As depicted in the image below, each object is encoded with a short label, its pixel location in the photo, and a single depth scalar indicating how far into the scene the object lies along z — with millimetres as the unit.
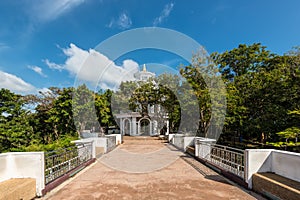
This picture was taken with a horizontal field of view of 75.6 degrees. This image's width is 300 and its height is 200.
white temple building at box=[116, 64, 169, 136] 19750
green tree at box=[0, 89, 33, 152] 13844
